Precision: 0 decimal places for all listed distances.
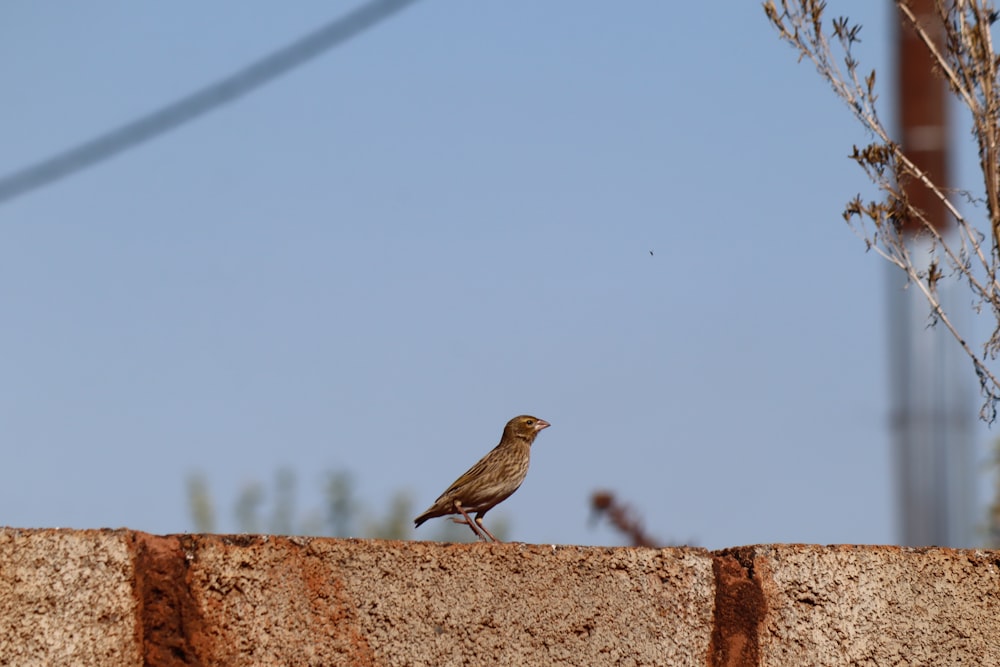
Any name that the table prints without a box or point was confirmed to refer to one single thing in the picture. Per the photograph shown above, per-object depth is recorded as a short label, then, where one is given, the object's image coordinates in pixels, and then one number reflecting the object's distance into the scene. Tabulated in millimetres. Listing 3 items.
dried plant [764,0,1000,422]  9250
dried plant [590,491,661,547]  12273
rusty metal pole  17453
